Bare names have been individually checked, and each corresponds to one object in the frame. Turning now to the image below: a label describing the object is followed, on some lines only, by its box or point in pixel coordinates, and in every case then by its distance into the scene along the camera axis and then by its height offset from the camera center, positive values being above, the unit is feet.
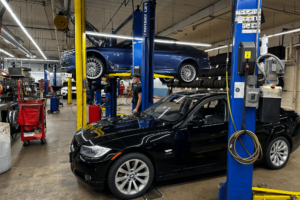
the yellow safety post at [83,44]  17.52 +3.67
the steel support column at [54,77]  67.85 +3.04
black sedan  7.98 -2.49
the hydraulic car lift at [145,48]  17.70 +3.51
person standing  16.15 -0.22
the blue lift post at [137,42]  19.03 +4.18
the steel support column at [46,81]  62.60 +1.76
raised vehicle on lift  20.62 +2.85
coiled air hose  6.59 -1.96
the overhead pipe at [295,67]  31.28 +3.24
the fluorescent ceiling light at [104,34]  24.16 +6.27
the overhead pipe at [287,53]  31.96 +5.43
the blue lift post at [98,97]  41.24 -2.01
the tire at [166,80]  31.68 +1.14
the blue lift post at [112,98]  26.48 -1.44
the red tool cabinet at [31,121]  14.82 -2.50
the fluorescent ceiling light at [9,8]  18.63 +7.60
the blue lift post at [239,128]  6.50 -1.33
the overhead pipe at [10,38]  34.54 +9.04
